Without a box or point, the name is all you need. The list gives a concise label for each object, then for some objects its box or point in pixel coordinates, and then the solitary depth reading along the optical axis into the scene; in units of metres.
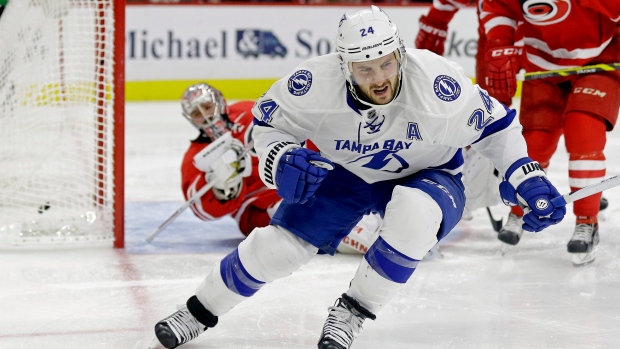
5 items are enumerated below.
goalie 7.40
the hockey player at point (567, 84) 7.09
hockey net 7.55
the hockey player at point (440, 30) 8.77
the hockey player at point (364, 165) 4.90
